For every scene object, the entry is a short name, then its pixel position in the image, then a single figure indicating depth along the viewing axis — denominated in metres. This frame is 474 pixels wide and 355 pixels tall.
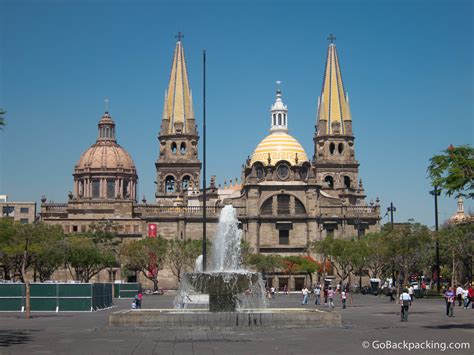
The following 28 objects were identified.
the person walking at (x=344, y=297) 51.58
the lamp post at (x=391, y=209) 74.88
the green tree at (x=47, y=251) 69.56
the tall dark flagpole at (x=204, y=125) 40.22
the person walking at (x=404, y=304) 36.31
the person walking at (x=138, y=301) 47.22
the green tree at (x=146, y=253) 91.44
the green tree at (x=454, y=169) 32.09
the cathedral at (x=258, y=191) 109.19
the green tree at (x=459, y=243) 73.56
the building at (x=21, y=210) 137.73
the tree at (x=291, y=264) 103.04
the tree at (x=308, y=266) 101.44
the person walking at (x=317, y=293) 59.79
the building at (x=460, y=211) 176.68
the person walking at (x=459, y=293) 51.94
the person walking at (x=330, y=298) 53.81
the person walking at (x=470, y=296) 49.03
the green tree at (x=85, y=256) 77.19
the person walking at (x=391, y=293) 61.08
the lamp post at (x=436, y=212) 62.91
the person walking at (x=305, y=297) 58.66
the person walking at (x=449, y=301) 39.06
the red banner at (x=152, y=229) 107.94
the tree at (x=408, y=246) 73.50
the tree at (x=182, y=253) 92.56
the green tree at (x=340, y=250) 88.49
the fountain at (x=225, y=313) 32.50
